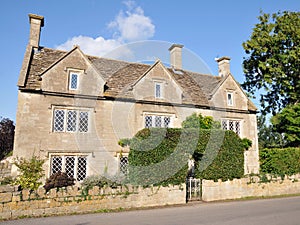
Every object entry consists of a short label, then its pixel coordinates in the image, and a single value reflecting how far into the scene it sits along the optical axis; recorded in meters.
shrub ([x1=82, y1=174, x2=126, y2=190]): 12.21
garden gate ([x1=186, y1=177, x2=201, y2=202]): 13.48
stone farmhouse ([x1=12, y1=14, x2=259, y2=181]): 14.76
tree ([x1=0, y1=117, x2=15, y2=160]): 24.91
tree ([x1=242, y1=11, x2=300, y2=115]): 25.44
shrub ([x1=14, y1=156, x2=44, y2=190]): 11.25
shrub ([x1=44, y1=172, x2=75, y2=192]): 12.76
